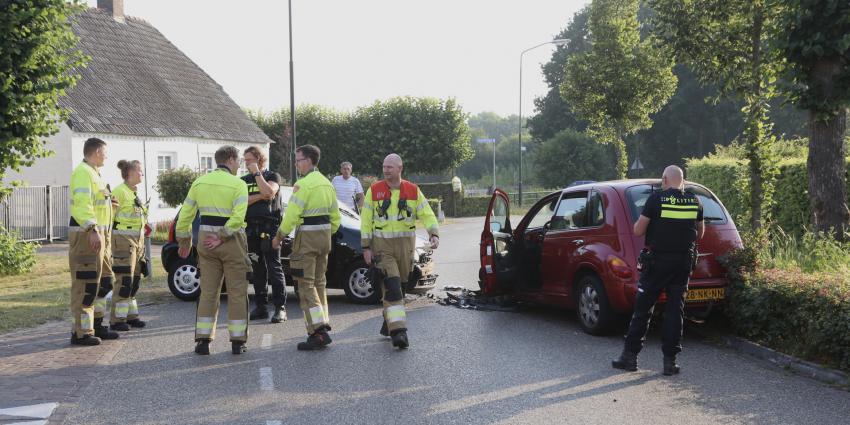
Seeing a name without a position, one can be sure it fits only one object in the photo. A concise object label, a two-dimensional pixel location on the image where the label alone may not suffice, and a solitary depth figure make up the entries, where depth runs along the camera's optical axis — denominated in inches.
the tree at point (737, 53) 461.4
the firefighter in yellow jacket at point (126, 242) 359.6
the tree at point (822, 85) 373.1
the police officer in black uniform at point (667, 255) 276.7
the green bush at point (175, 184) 942.4
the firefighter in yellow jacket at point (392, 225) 320.8
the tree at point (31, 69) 474.0
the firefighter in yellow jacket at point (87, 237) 316.8
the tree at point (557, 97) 2513.5
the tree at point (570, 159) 2224.7
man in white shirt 590.2
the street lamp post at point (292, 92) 900.6
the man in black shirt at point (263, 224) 368.5
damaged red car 323.9
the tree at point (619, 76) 1021.2
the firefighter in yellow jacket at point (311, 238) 316.5
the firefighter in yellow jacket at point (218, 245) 306.3
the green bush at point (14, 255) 584.4
